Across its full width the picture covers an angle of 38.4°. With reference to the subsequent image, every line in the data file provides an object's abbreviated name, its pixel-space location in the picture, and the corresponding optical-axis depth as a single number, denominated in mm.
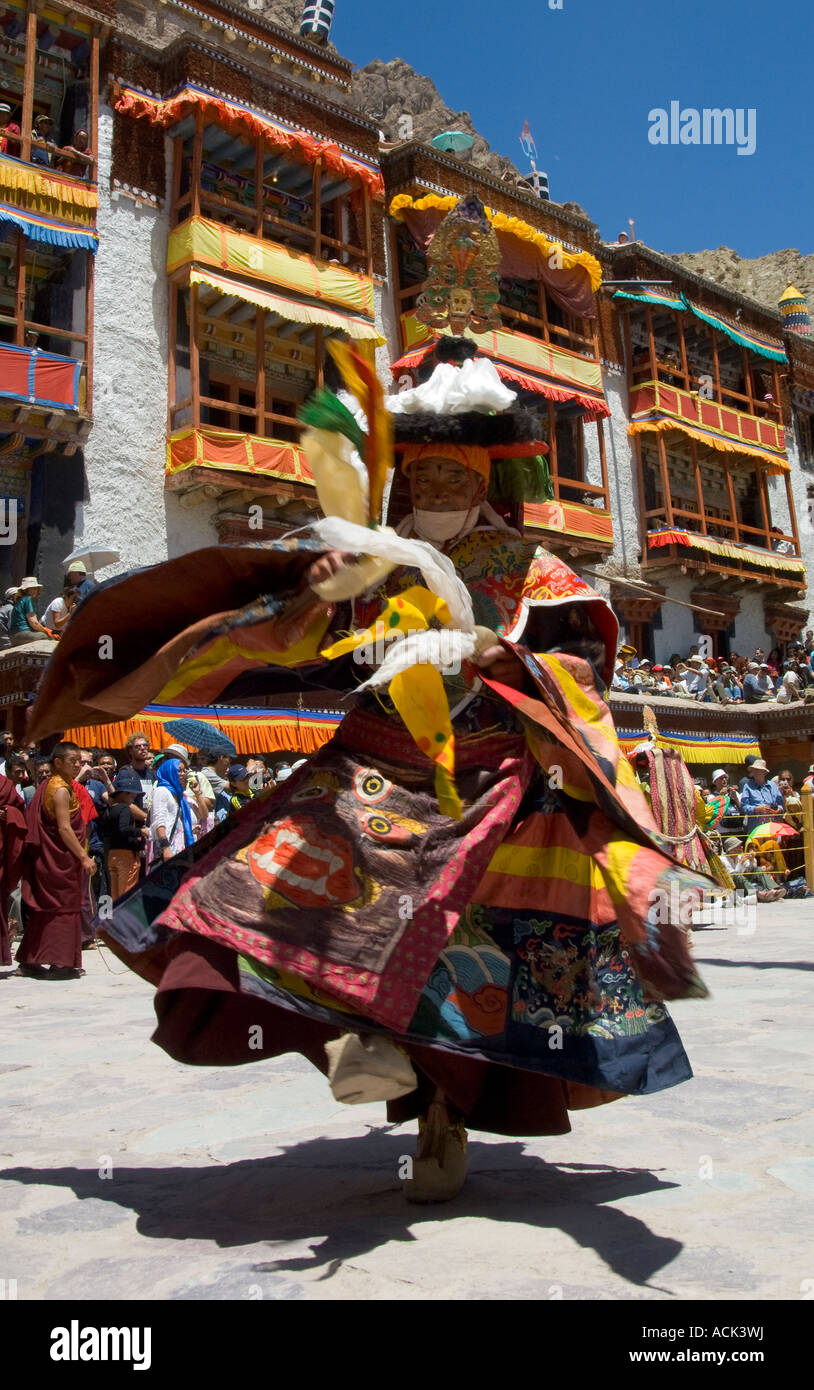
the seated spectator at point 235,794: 10688
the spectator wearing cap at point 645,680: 22528
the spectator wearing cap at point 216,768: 11875
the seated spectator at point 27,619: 14719
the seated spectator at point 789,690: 25047
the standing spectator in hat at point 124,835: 9828
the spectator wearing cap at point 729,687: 24109
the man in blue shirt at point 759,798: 14891
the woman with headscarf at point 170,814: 9281
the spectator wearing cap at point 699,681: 23781
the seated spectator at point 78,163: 17875
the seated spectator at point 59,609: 13805
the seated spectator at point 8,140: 16812
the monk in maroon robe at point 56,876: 8617
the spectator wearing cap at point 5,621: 15026
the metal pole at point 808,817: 14000
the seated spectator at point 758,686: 24766
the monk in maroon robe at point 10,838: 8734
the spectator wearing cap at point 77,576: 14141
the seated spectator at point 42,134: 17531
